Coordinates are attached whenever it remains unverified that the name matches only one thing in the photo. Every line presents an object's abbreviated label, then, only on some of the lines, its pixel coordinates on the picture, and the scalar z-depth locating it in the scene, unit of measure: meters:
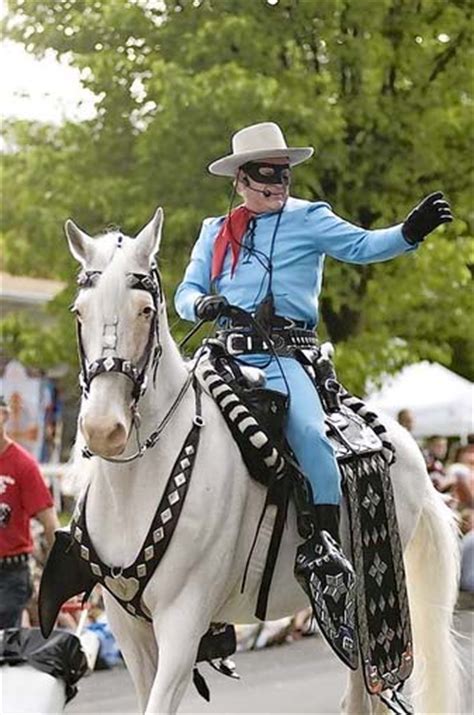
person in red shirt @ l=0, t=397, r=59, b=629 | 14.16
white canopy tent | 31.40
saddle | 9.11
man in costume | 9.20
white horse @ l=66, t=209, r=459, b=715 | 7.93
